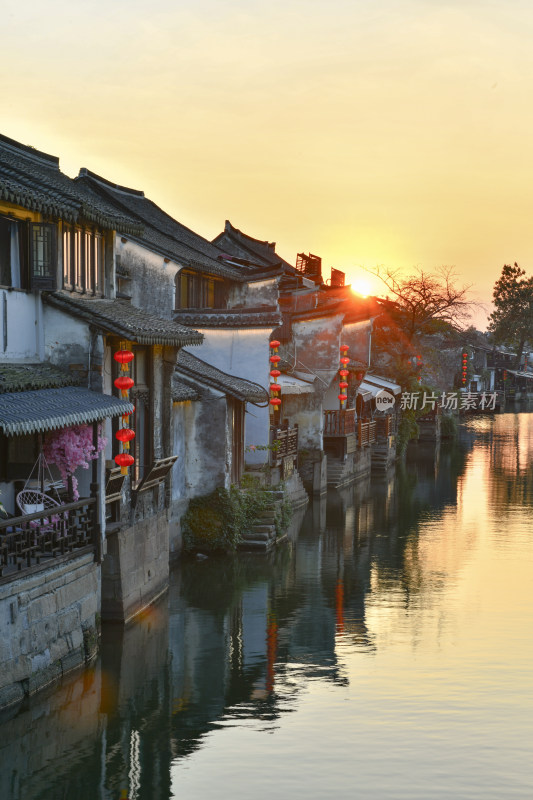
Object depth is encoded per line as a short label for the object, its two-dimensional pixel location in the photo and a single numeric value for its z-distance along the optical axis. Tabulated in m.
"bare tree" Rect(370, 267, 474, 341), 62.06
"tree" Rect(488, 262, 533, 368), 129.50
